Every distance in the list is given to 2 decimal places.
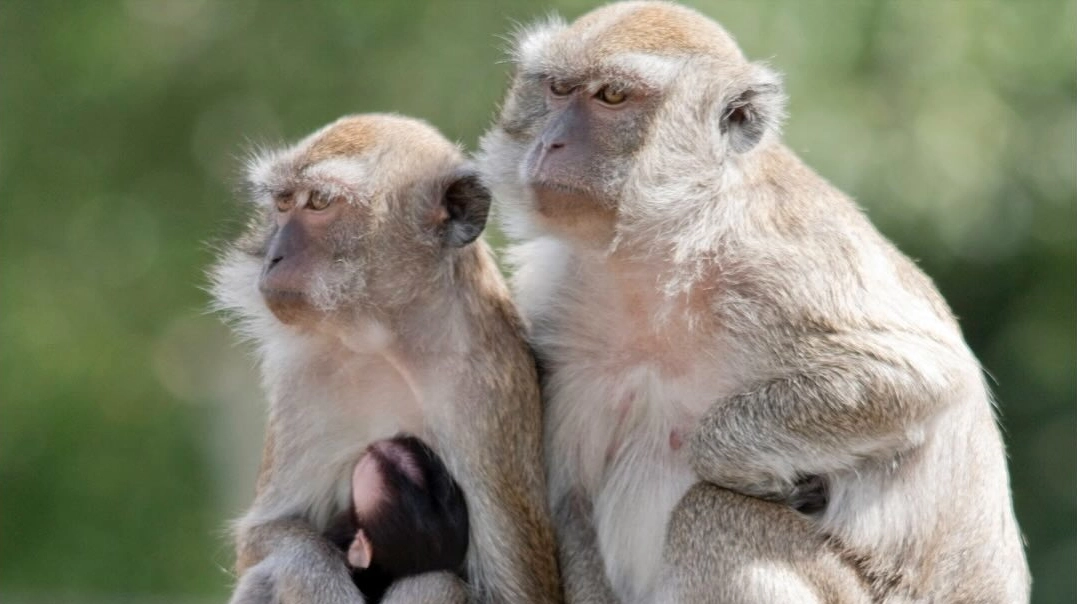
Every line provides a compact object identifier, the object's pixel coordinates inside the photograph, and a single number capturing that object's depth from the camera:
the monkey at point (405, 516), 15.94
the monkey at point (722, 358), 15.23
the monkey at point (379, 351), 15.85
